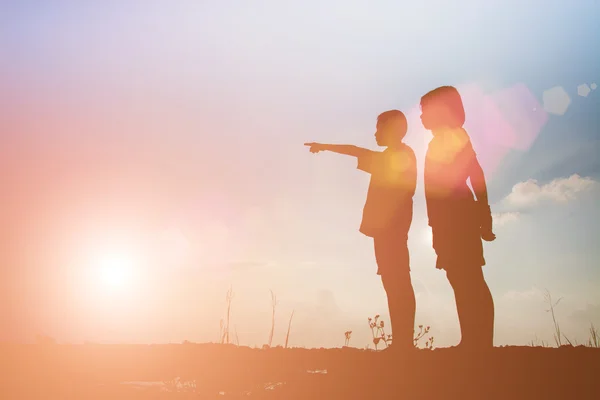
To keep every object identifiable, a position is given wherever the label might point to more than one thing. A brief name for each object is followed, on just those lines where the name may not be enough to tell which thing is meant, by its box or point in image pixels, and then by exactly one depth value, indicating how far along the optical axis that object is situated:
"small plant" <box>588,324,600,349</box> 5.20
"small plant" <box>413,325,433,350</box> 5.54
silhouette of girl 4.75
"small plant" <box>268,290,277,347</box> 6.24
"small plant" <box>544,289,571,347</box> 5.33
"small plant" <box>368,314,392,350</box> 5.65
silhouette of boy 5.34
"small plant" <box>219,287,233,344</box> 6.16
